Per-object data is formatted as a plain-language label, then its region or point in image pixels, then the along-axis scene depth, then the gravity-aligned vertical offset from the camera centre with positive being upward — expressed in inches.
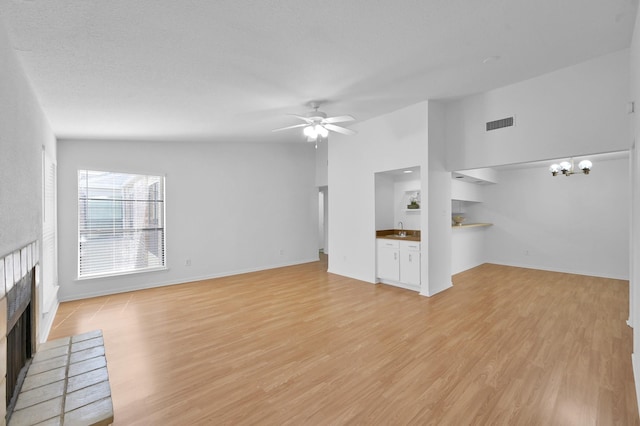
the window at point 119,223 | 191.5 -8.4
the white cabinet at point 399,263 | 192.5 -36.8
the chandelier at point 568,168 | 218.8 +34.1
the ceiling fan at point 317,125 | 157.9 +48.5
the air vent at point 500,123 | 167.4 +52.1
